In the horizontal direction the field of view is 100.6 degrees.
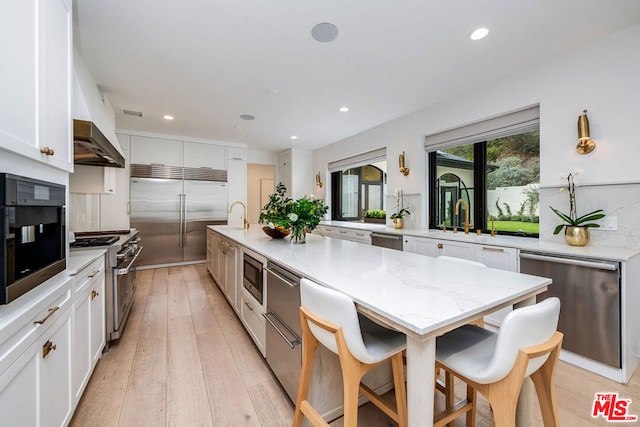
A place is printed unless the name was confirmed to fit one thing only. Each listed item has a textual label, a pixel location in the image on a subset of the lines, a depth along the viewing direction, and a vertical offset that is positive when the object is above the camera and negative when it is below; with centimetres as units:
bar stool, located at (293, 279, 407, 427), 101 -55
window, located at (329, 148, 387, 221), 556 +59
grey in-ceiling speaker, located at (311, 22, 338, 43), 210 +149
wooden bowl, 269 -18
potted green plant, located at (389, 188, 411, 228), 405 +5
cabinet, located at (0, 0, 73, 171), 100 +60
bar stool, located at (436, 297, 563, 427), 89 -57
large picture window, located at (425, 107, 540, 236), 291 +50
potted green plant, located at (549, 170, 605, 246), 219 -7
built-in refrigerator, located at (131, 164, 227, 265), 496 +13
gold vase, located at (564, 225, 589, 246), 220 -18
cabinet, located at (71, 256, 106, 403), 148 -68
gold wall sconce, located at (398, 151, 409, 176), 403 +71
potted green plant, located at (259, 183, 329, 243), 236 +1
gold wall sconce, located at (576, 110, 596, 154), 226 +66
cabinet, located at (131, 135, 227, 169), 496 +124
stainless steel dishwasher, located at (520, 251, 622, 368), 183 -65
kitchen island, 87 -33
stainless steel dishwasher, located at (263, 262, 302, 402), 150 -70
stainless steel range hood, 181 +55
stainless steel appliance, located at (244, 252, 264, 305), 201 -51
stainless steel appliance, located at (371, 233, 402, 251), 356 -36
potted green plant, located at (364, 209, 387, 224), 516 -3
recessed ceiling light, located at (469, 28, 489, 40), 212 +148
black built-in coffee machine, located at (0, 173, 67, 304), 90 -8
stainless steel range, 214 -54
